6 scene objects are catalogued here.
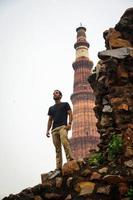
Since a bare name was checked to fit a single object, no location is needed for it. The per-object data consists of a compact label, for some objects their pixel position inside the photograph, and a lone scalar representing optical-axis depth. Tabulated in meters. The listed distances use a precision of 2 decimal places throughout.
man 7.29
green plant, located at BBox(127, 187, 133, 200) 5.62
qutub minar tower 38.38
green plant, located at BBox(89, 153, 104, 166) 6.93
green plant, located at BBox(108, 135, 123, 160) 6.64
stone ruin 6.05
